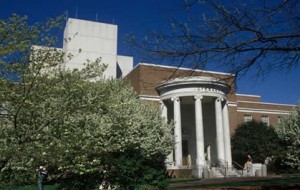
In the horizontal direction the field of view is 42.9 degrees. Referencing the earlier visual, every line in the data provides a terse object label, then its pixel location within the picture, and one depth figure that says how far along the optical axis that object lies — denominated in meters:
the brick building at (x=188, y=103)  36.50
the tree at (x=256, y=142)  40.94
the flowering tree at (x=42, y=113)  8.99
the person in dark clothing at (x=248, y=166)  35.75
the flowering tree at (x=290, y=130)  34.98
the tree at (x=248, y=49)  7.99
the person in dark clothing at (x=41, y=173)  10.46
